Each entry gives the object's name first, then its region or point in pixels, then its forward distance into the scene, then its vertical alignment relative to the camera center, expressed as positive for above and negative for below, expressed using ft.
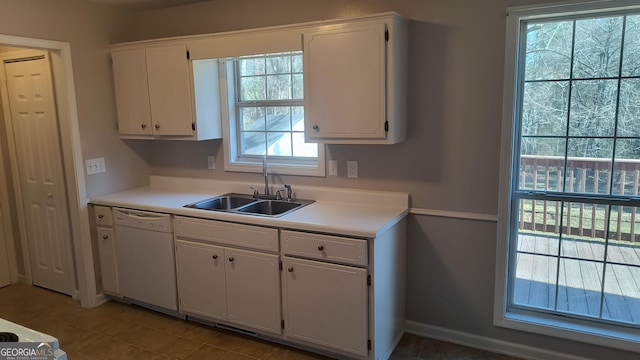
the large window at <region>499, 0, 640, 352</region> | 7.93 -1.01
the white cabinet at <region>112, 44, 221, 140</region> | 10.84 +0.84
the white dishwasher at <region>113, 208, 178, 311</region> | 10.48 -3.11
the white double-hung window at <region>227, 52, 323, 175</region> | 10.89 +0.24
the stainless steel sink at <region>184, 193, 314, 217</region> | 10.40 -1.88
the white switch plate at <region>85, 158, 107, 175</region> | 11.42 -0.96
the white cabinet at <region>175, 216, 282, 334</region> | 9.18 -3.17
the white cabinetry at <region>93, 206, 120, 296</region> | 11.37 -3.09
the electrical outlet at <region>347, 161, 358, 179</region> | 10.18 -1.06
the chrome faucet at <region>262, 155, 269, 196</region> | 10.98 -1.25
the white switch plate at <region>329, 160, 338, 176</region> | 10.41 -1.03
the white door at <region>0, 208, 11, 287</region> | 13.10 -3.81
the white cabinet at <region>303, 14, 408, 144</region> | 8.55 +0.81
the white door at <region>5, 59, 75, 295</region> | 11.51 -1.16
